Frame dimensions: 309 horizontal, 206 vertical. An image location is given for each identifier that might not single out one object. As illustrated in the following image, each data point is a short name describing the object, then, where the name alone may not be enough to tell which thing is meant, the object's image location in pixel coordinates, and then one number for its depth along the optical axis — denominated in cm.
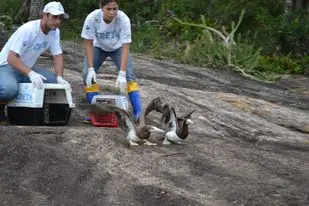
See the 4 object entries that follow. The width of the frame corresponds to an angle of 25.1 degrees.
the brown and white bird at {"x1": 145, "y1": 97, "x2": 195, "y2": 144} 608
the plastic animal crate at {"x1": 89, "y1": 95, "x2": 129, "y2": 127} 637
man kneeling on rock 610
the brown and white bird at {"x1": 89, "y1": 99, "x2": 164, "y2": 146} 584
